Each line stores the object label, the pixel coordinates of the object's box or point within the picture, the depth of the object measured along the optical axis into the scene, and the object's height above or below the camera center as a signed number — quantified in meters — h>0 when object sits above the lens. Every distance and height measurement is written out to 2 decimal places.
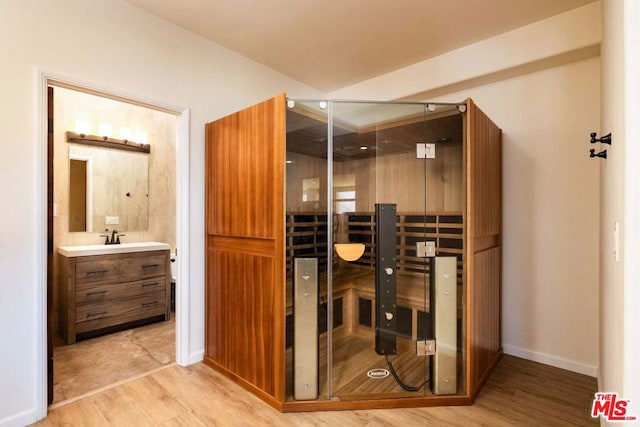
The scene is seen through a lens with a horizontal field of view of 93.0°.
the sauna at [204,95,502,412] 2.10 -0.29
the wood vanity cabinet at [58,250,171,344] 3.05 -0.84
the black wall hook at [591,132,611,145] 1.41 +0.35
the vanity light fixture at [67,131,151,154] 3.46 +0.88
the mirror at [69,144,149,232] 3.53 +0.31
